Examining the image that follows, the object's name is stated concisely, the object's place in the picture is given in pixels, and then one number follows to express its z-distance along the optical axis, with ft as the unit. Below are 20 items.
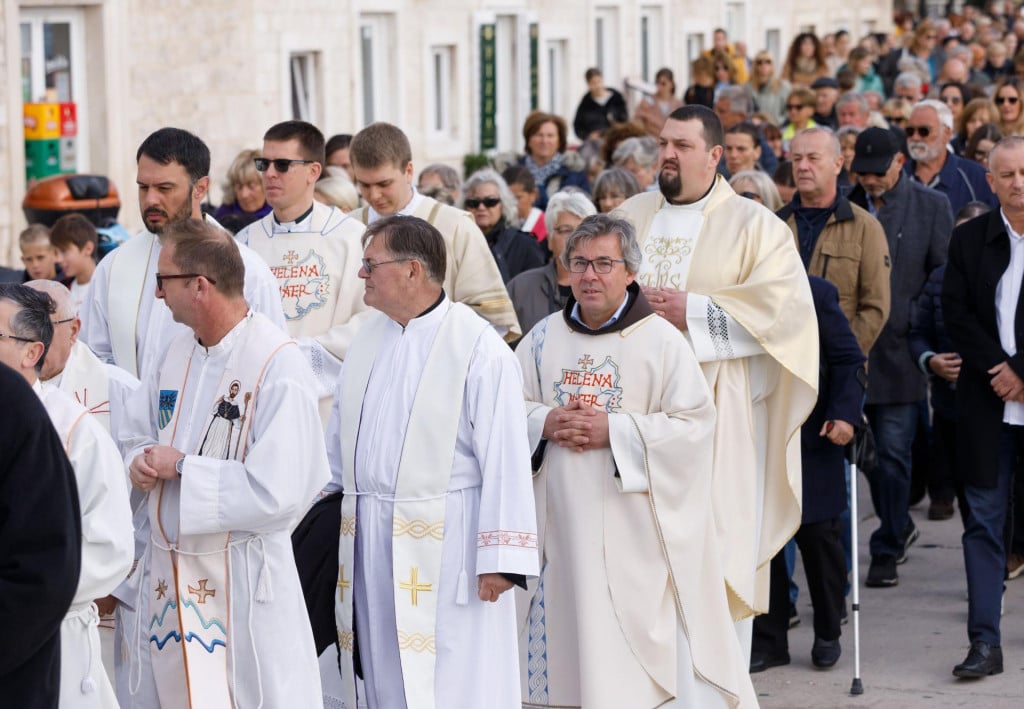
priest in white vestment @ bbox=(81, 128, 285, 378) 33.51
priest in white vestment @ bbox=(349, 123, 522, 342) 40.77
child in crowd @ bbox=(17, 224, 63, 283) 53.19
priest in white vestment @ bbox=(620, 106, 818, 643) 37.99
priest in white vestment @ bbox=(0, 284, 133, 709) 23.50
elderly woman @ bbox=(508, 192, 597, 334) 45.44
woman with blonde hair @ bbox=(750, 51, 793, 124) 106.63
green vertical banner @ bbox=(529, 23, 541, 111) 121.33
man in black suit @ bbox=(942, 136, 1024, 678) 39.68
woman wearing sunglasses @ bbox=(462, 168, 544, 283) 50.59
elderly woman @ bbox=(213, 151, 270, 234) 52.91
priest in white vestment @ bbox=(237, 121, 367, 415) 39.00
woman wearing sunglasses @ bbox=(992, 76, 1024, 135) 72.55
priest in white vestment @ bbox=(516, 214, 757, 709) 34.13
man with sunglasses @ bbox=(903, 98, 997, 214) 58.89
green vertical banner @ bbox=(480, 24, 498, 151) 116.13
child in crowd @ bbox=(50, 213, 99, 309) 50.64
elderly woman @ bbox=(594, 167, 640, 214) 49.60
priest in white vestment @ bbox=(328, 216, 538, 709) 30.58
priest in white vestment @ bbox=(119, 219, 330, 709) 27.67
